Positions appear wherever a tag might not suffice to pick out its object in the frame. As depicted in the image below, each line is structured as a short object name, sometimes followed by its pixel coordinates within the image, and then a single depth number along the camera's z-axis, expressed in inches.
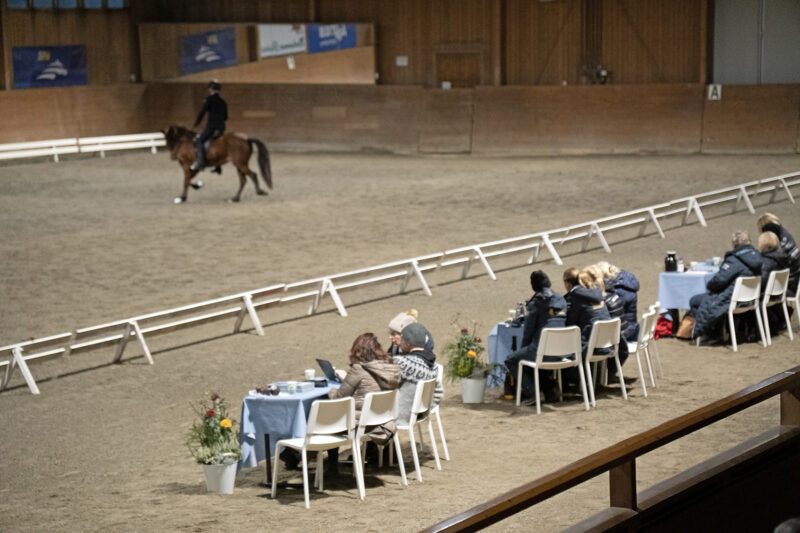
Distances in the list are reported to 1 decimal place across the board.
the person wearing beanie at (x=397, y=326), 676.1
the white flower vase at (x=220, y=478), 596.7
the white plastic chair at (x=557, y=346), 722.2
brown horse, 1669.5
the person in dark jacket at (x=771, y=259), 882.8
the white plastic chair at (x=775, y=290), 866.8
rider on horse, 1673.2
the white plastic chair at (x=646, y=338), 776.9
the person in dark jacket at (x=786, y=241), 906.1
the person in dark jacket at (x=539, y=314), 741.9
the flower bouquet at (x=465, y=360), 751.7
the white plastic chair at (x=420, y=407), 622.8
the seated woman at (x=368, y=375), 618.2
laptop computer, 652.7
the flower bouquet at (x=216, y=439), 596.4
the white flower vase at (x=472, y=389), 749.9
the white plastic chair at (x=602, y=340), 733.3
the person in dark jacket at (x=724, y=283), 864.9
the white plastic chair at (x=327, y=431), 583.5
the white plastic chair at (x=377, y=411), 599.8
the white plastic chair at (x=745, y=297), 852.6
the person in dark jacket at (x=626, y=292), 797.2
